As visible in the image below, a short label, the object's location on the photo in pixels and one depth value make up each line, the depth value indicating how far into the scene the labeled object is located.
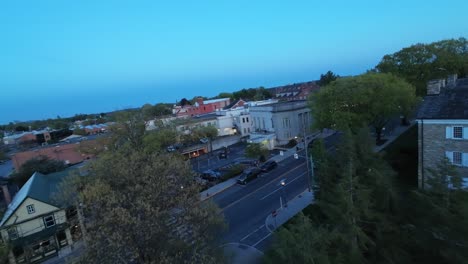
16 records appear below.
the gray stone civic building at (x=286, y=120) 51.94
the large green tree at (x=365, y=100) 31.80
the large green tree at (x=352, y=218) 11.29
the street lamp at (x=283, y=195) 26.33
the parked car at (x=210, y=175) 37.24
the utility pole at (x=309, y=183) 28.79
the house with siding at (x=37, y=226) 23.28
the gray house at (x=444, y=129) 19.52
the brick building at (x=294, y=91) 97.06
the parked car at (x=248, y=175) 34.49
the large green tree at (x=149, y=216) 10.52
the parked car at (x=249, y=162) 41.25
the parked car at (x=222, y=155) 49.62
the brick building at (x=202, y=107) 91.50
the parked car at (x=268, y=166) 37.41
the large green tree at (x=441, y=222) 10.75
